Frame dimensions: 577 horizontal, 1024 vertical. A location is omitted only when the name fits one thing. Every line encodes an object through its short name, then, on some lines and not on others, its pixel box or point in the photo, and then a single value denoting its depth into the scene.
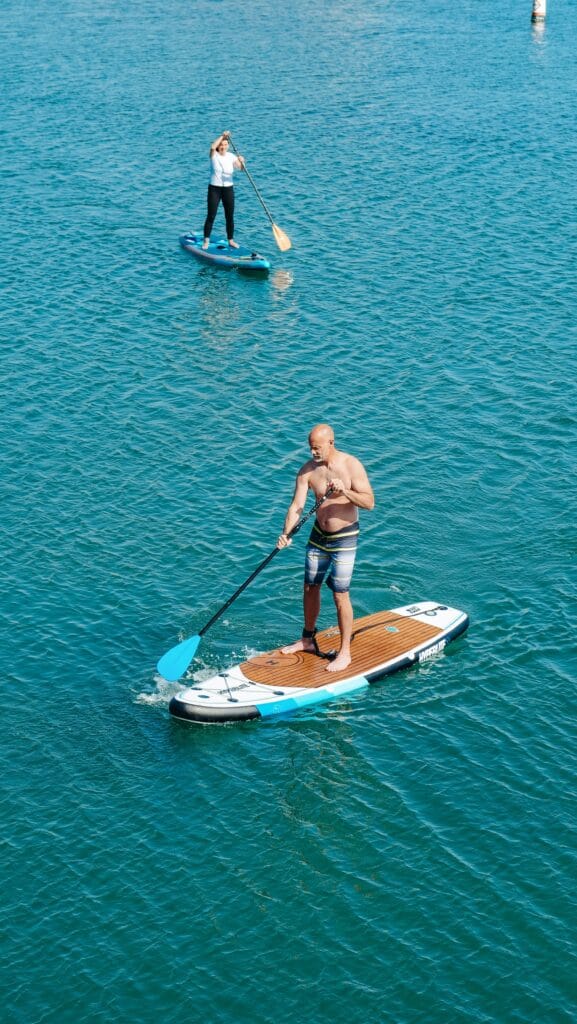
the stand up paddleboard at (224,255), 36.75
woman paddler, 36.81
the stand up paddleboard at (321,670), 18.56
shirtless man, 18.00
